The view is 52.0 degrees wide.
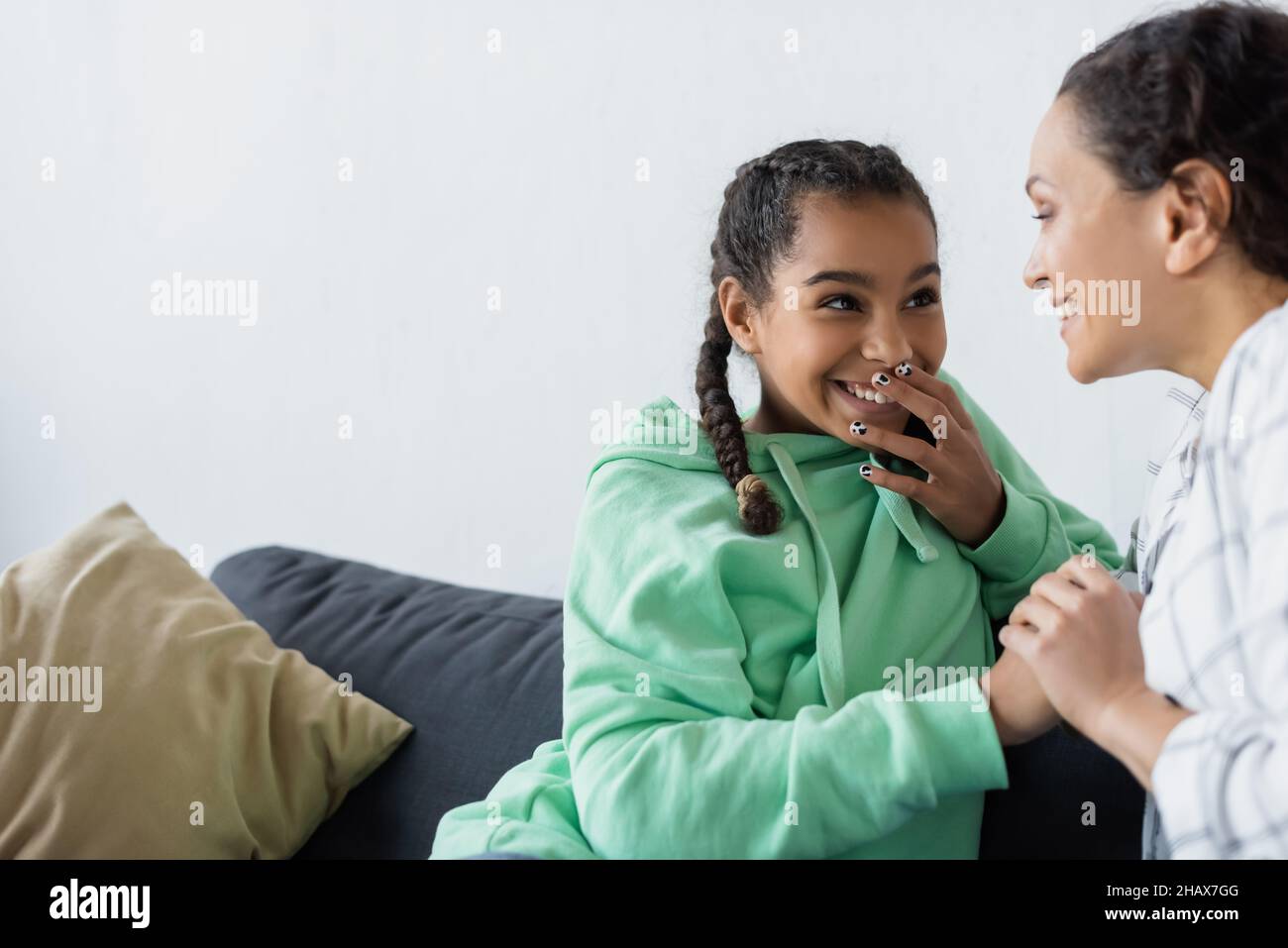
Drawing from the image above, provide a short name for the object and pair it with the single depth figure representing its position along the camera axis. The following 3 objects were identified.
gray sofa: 1.33
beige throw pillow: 1.54
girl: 1.14
